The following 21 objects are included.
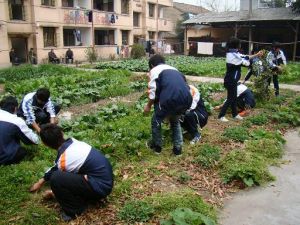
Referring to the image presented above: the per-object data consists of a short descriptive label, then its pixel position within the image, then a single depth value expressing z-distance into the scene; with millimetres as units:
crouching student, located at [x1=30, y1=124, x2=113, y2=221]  4184
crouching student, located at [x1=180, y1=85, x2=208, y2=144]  6941
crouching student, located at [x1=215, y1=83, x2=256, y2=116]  9367
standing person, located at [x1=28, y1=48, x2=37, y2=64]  27703
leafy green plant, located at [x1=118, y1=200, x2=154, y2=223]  4289
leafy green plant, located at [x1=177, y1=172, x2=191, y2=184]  5380
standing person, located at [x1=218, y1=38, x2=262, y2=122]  8172
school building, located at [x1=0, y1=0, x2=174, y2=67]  27094
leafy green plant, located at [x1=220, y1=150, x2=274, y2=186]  5406
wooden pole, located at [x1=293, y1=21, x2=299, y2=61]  27022
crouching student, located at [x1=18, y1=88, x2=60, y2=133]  6773
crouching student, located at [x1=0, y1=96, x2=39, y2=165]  5480
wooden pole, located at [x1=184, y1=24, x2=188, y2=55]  37044
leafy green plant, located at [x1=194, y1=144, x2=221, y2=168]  5949
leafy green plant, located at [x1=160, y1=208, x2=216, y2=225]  3969
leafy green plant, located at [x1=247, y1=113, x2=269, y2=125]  8500
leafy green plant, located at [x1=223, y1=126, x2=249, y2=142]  7234
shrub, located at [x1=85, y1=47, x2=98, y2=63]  28906
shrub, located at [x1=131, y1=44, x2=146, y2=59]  32344
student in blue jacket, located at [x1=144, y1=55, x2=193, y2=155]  5816
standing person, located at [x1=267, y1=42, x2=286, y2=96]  10736
